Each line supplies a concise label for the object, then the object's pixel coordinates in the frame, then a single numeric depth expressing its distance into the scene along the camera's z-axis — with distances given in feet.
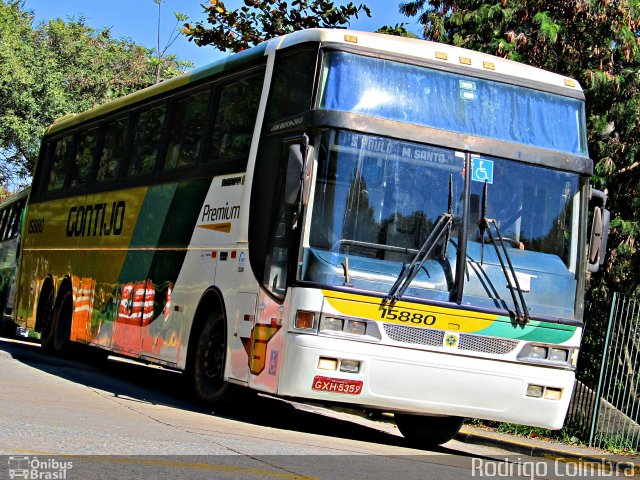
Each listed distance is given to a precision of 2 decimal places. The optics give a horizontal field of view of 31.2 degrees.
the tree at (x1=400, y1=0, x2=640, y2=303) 60.29
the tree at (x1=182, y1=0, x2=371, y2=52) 68.59
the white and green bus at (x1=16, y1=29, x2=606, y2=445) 33.91
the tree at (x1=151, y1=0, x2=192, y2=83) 87.71
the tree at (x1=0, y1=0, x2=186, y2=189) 134.92
